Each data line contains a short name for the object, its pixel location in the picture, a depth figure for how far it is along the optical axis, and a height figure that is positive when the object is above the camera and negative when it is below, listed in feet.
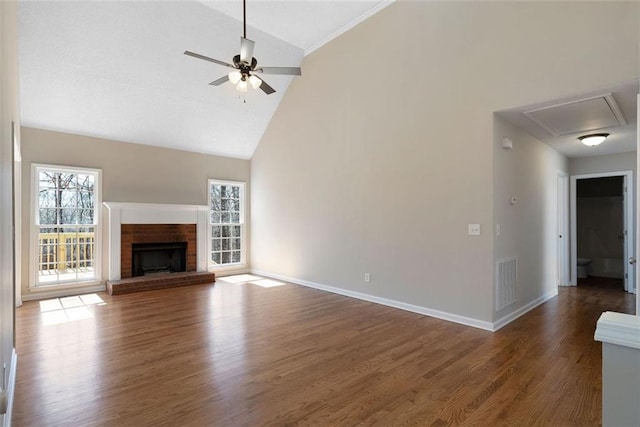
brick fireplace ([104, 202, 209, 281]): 19.13 -0.60
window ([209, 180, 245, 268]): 23.75 -0.23
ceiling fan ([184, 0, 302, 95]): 10.51 +5.10
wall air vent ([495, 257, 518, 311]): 12.52 -2.50
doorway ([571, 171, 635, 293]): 22.52 -0.90
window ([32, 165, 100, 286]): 17.17 -0.19
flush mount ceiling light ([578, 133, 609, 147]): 14.33 +3.49
